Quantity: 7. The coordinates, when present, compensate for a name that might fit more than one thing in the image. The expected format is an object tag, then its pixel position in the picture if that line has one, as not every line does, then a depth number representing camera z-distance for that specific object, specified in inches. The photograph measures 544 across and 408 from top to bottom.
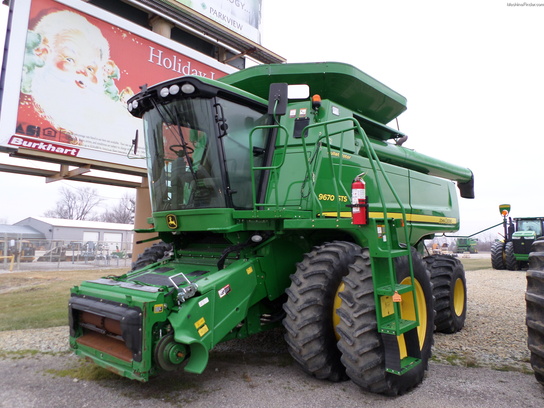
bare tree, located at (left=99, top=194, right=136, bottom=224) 2233.3
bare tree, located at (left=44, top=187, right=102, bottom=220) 2213.3
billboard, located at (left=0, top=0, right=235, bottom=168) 279.8
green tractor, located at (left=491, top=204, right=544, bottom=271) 648.4
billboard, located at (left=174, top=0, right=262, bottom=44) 453.7
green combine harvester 131.3
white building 1470.2
